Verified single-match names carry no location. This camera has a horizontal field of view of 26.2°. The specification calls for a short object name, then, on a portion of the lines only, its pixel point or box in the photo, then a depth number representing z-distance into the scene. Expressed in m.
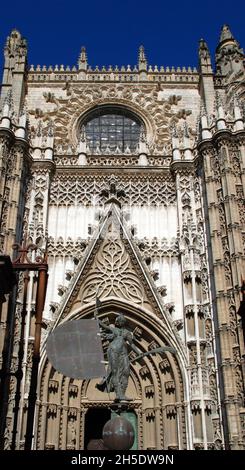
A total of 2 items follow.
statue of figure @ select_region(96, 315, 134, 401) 9.16
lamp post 8.17
